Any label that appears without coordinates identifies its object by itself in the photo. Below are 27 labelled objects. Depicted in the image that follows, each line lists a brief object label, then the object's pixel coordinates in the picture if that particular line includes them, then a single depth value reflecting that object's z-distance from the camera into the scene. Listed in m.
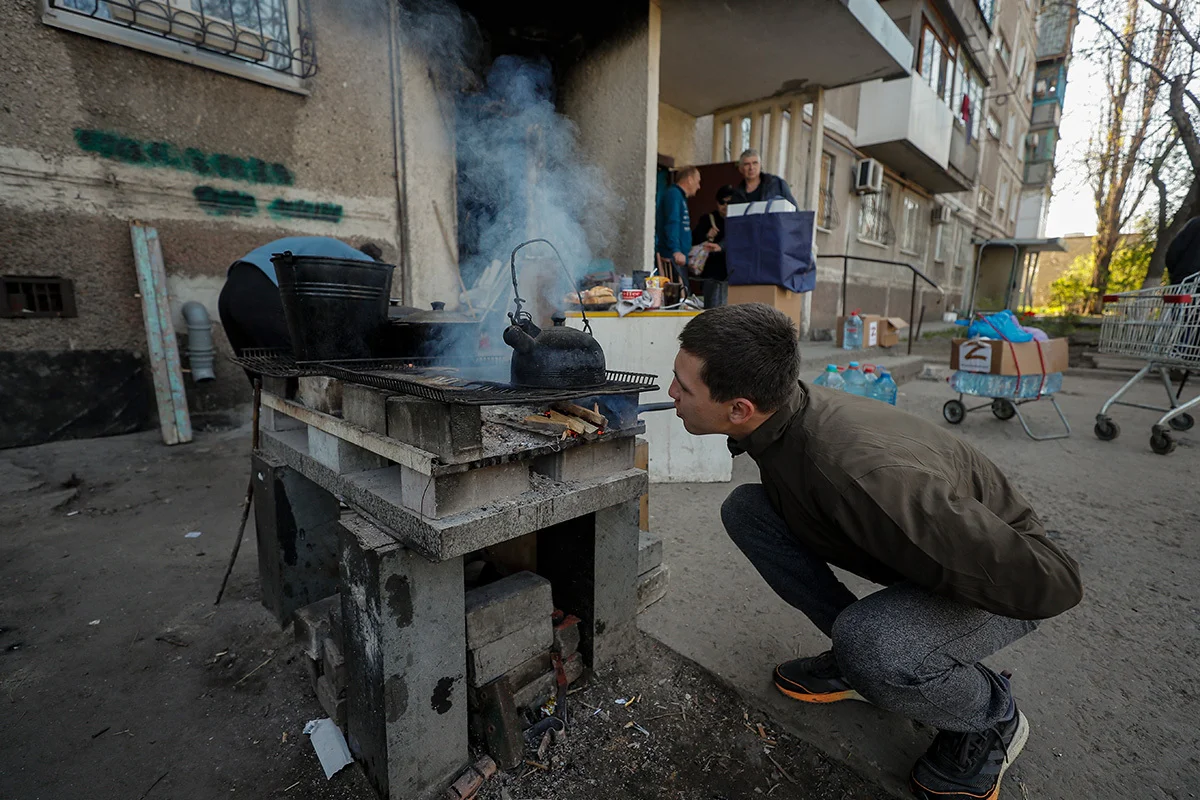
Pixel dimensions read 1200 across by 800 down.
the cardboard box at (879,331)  8.29
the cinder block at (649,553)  2.25
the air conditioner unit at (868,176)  11.52
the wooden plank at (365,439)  1.33
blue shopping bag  4.81
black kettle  1.76
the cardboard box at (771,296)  4.95
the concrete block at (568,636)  1.86
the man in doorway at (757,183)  5.53
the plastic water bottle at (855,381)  4.95
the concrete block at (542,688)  1.72
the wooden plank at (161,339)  4.27
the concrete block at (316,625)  1.84
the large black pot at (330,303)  2.07
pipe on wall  4.51
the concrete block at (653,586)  2.26
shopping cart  4.46
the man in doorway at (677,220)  5.67
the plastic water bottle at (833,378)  4.87
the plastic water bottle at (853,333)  8.09
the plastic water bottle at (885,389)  4.89
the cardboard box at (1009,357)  4.62
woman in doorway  5.89
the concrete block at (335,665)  1.69
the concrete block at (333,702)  1.68
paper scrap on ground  1.58
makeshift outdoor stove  1.37
